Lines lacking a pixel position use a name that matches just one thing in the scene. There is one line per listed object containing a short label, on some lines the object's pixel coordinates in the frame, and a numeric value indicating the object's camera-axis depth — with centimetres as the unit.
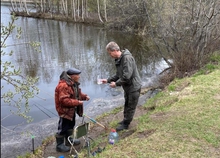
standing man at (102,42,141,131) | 335
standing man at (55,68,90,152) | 328
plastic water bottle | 351
